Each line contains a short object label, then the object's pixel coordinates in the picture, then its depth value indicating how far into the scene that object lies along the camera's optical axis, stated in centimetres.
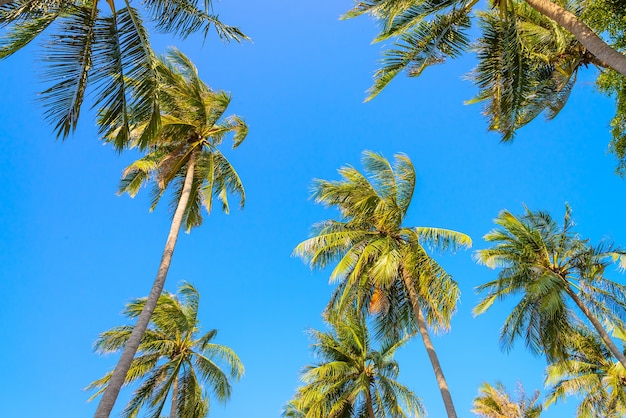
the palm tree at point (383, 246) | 1310
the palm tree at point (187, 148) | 1323
